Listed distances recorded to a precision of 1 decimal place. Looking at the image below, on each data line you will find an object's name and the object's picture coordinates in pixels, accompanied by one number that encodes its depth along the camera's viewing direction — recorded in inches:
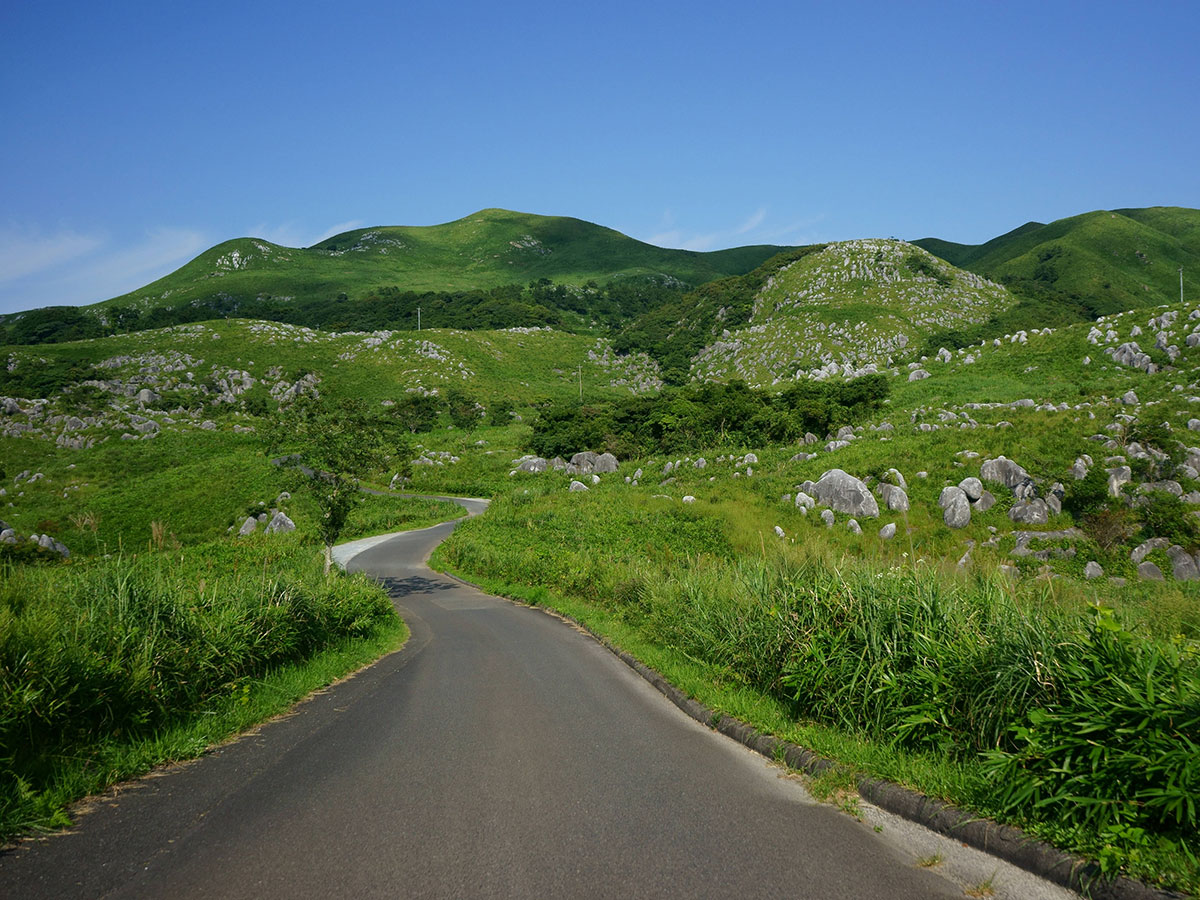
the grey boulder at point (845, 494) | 1261.1
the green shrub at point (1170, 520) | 986.1
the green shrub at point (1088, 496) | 1101.7
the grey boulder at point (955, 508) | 1184.2
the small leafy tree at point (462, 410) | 3609.7
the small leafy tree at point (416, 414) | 3604.8
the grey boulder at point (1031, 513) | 1131.3
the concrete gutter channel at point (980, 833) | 161.0
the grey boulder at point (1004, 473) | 1222.3
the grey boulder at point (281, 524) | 1635.1
